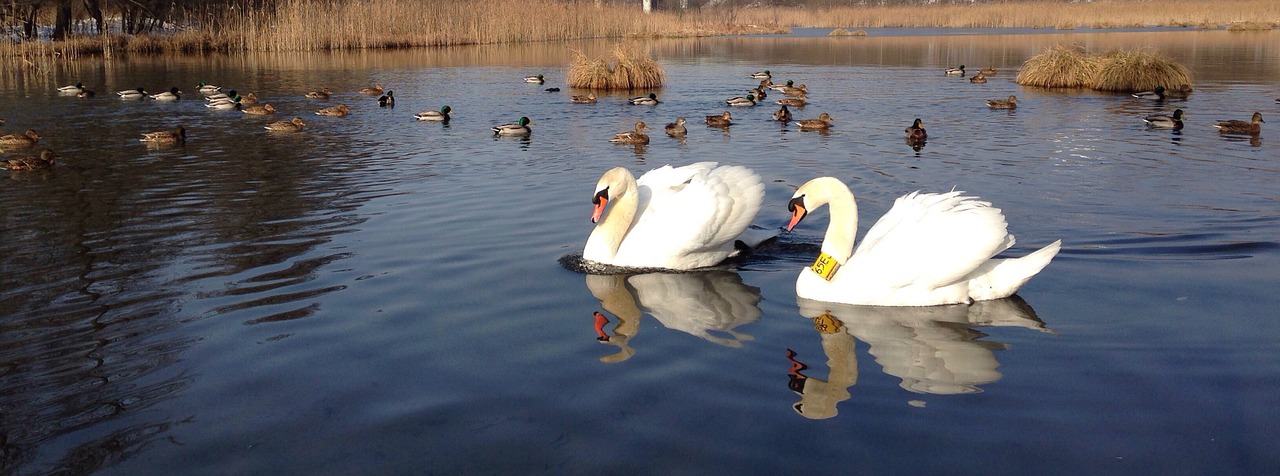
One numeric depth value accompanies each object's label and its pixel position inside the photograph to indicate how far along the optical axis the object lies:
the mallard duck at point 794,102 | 20.91
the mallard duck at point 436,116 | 18.42
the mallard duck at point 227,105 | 21.03
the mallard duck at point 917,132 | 14.82
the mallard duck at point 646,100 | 20.80
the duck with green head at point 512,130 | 16.19
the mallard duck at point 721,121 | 17.66
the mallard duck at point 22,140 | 14.55
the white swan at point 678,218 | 7.25
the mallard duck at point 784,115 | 17.95
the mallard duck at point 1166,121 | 15.97
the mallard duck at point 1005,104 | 19.27
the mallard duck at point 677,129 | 16.48
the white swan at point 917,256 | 6.11
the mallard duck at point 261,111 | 19.47
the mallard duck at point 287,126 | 16.97
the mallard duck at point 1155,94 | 20.38
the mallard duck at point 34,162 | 12.45
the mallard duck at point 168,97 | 21.86
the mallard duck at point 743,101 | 20.86
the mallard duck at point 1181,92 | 21.50
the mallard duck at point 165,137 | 15.17
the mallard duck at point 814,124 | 16.64
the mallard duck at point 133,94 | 22.14
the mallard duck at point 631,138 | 15.46
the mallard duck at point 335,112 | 19.42
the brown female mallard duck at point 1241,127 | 14.87
